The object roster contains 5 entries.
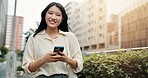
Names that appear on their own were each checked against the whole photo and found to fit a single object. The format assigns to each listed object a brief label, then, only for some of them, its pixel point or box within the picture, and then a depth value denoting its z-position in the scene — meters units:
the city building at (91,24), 32.94
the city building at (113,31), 30.38
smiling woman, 0.95
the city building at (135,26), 26.08
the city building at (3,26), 17.46
